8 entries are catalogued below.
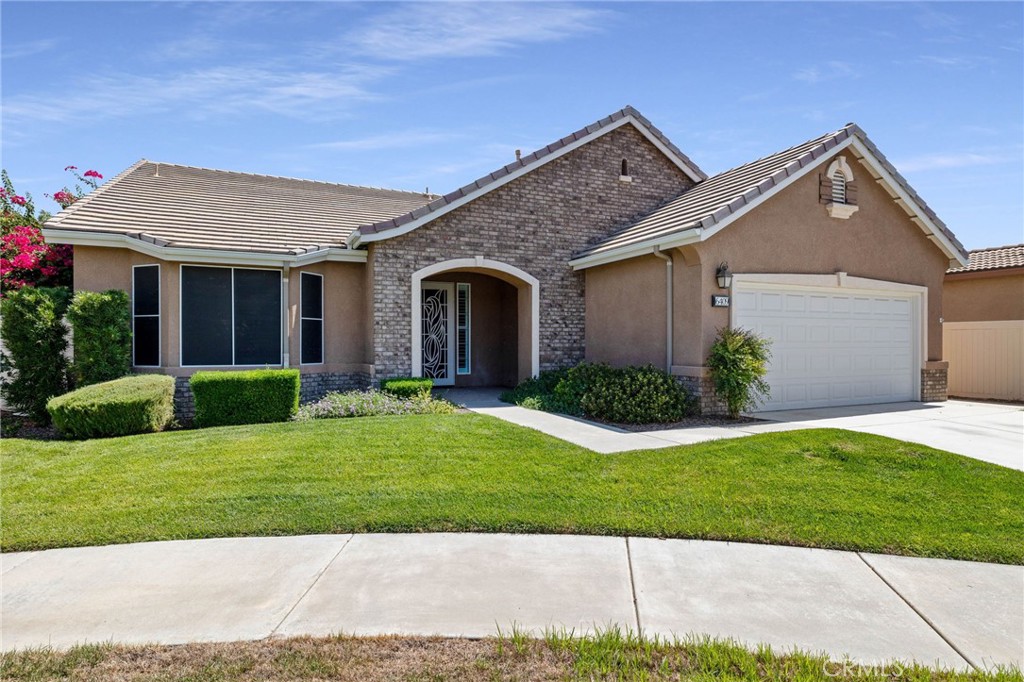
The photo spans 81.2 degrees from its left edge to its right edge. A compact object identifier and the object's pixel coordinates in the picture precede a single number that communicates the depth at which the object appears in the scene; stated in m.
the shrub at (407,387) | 12.45
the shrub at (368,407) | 11.32
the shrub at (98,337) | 11.01
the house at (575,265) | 11.83
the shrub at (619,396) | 10.44
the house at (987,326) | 15.21
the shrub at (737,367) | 10.63
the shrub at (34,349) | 11.02
